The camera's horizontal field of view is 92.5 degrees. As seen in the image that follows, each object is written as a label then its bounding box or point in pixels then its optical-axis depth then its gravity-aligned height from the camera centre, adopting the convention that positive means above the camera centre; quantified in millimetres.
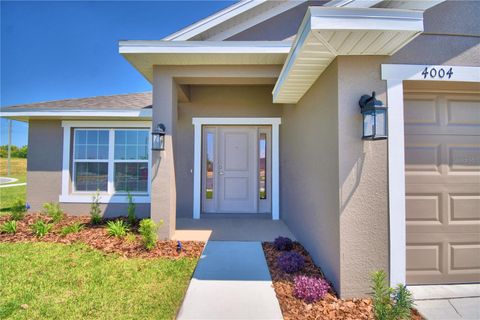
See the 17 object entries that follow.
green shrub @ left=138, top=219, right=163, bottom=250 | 3938 -1175
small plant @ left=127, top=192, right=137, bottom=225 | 5348 -1131
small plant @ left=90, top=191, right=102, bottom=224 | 5605 -1187
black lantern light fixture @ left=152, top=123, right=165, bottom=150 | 4262 +515
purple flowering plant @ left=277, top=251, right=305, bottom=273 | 3134 -1325
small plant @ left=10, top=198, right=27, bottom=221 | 5797 -1182
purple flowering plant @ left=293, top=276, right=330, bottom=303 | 2510 -1363
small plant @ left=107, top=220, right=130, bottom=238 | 4605 -1316
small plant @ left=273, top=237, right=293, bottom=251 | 3932 -1334
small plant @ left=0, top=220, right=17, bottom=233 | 4922 -1361
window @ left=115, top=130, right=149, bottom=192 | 6430 +126
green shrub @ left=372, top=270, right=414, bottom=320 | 2006 -1228
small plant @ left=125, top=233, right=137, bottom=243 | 4312 -1380
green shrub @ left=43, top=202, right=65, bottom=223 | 5595 -1175
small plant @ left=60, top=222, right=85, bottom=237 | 4779 -1373
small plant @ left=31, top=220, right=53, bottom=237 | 4752 -1337
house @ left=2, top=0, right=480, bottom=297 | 2584 +675
